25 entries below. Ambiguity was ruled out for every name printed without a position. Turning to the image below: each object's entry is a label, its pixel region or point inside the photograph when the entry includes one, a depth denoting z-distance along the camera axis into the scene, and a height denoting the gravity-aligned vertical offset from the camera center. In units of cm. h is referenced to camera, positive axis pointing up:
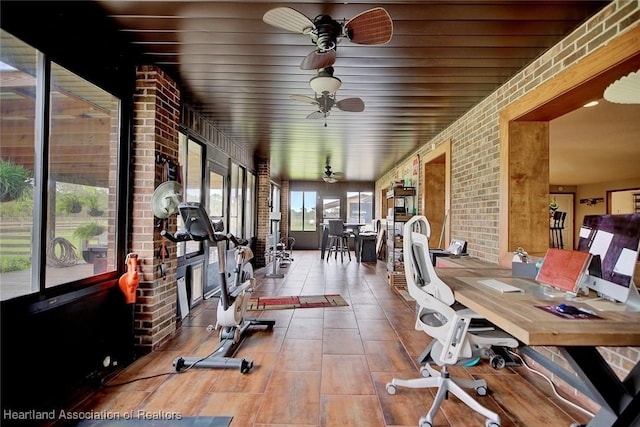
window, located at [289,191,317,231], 1201 +12
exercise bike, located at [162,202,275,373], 245 -73
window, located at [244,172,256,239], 699 +10
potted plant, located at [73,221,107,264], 232 -18
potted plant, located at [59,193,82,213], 214 +5
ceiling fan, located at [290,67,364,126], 298 +108
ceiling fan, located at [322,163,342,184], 835 +108
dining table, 825 -56
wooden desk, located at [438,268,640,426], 113 -42
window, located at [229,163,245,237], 585 +24
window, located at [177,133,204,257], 384 +52
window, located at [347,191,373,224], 1204 +30
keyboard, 171 -39
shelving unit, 559 -9
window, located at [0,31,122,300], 173 +23
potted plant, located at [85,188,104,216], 238 +7
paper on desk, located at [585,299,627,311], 139 -39
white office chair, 174 -67
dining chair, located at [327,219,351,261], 841 -39
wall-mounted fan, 267 +10
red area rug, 411 -119
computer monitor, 139 -16
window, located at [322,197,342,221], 1206 +32
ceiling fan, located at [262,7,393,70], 177 +111
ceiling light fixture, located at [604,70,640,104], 191 +82
